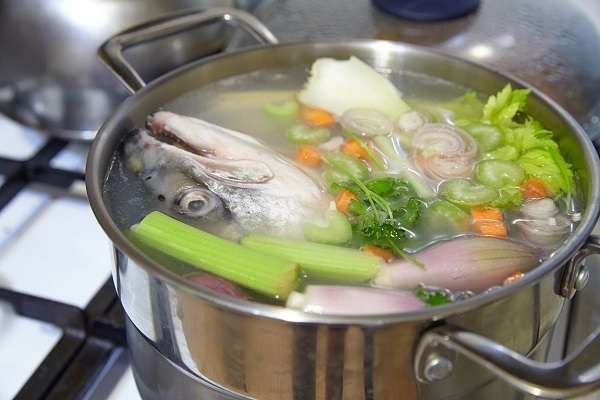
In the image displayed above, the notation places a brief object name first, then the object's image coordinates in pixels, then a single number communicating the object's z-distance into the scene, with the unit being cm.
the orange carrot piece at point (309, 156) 87
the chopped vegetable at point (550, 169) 81
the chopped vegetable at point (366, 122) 91
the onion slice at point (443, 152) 84
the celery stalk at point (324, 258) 69
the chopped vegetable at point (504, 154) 86
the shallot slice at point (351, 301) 62
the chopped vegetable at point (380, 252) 72
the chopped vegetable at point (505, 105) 88
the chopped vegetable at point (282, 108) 96
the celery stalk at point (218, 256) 67
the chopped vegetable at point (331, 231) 74
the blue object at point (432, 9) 112
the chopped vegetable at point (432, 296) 63
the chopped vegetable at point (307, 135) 90
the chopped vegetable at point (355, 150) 88
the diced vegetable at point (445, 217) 76
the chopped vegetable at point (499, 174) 82
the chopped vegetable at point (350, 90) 95
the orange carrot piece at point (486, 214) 78
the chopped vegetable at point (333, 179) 80
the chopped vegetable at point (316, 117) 94
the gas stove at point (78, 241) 86
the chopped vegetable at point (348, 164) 83
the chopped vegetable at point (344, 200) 77
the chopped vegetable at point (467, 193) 79
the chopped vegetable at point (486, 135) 88
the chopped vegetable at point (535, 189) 81
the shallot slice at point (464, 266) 68
